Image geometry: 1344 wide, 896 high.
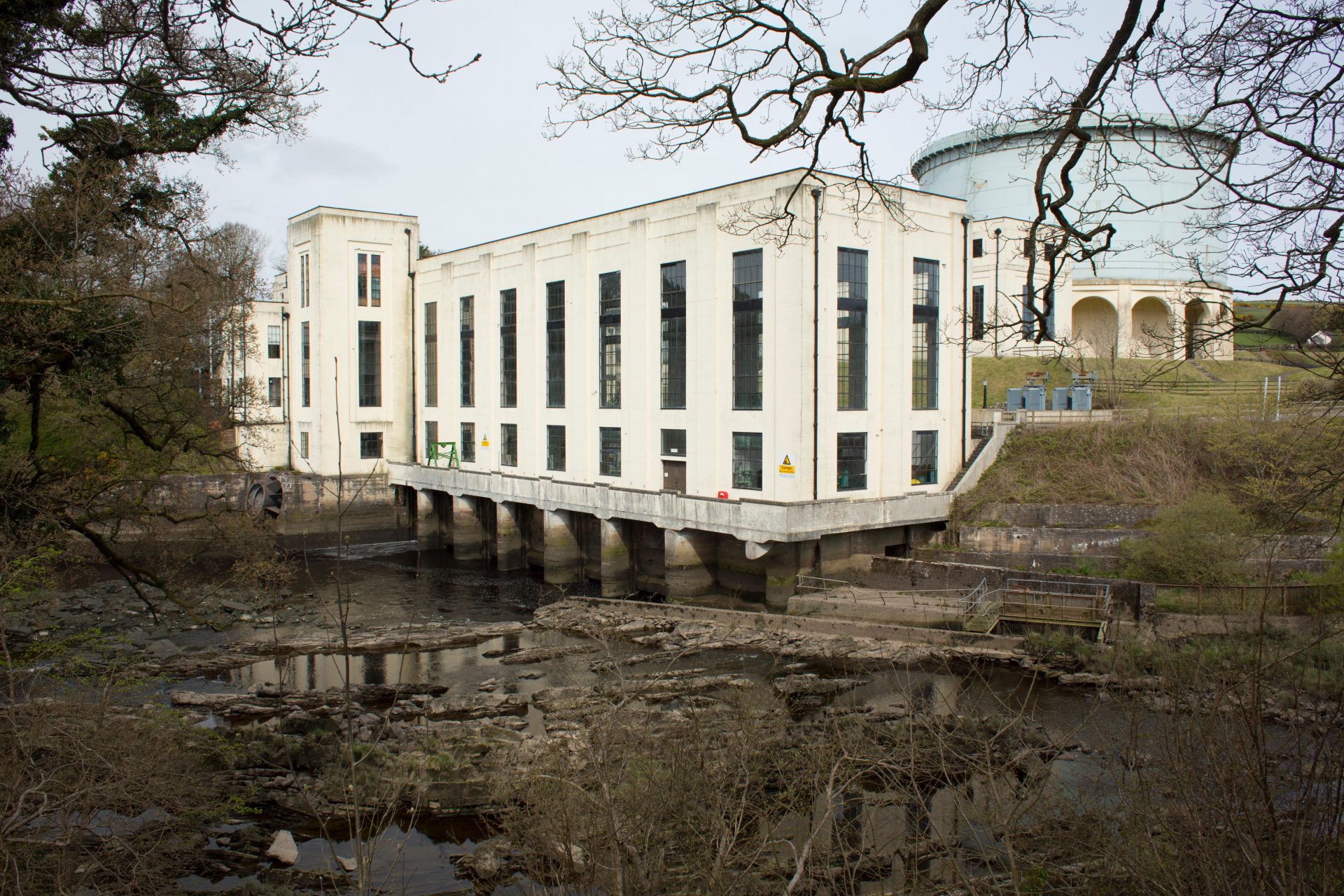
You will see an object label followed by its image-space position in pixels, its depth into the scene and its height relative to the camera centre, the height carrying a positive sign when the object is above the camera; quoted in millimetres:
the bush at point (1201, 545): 22516 -3223
